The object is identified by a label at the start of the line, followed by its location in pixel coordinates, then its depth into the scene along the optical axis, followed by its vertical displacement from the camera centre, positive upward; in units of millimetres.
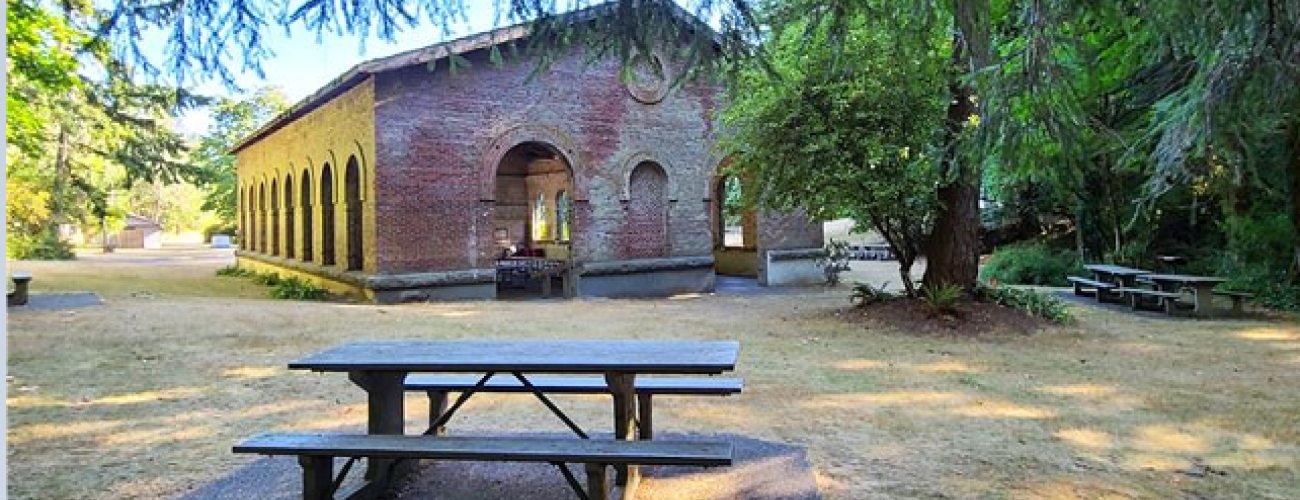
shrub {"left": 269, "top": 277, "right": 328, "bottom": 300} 16859 -667
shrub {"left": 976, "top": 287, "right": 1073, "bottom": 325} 10992 -836
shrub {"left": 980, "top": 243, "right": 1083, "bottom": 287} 19328 -554
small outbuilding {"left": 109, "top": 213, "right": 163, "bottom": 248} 53156 +2088
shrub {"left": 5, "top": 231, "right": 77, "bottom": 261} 26766 +720
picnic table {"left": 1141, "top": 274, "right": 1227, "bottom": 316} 11883 -735
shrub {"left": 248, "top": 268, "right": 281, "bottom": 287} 20677 -476
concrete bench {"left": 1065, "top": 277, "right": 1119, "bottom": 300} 13836 -769
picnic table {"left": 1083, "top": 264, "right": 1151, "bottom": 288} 13180 -535
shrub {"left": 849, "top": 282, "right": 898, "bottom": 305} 12023 -730
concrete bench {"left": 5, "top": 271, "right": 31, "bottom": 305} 11773 -353
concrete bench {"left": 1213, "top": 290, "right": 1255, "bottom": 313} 12078 -947
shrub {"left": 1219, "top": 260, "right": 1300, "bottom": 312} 12773 -785
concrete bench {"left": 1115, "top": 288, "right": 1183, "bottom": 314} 12180 -935
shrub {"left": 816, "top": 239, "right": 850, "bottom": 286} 19391 -272
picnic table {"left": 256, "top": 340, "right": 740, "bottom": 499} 3479 -497
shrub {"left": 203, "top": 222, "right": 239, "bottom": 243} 49562 +2265
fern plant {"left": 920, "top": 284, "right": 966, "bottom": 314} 10539 -711
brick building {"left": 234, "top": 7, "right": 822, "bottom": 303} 14492 +1691
